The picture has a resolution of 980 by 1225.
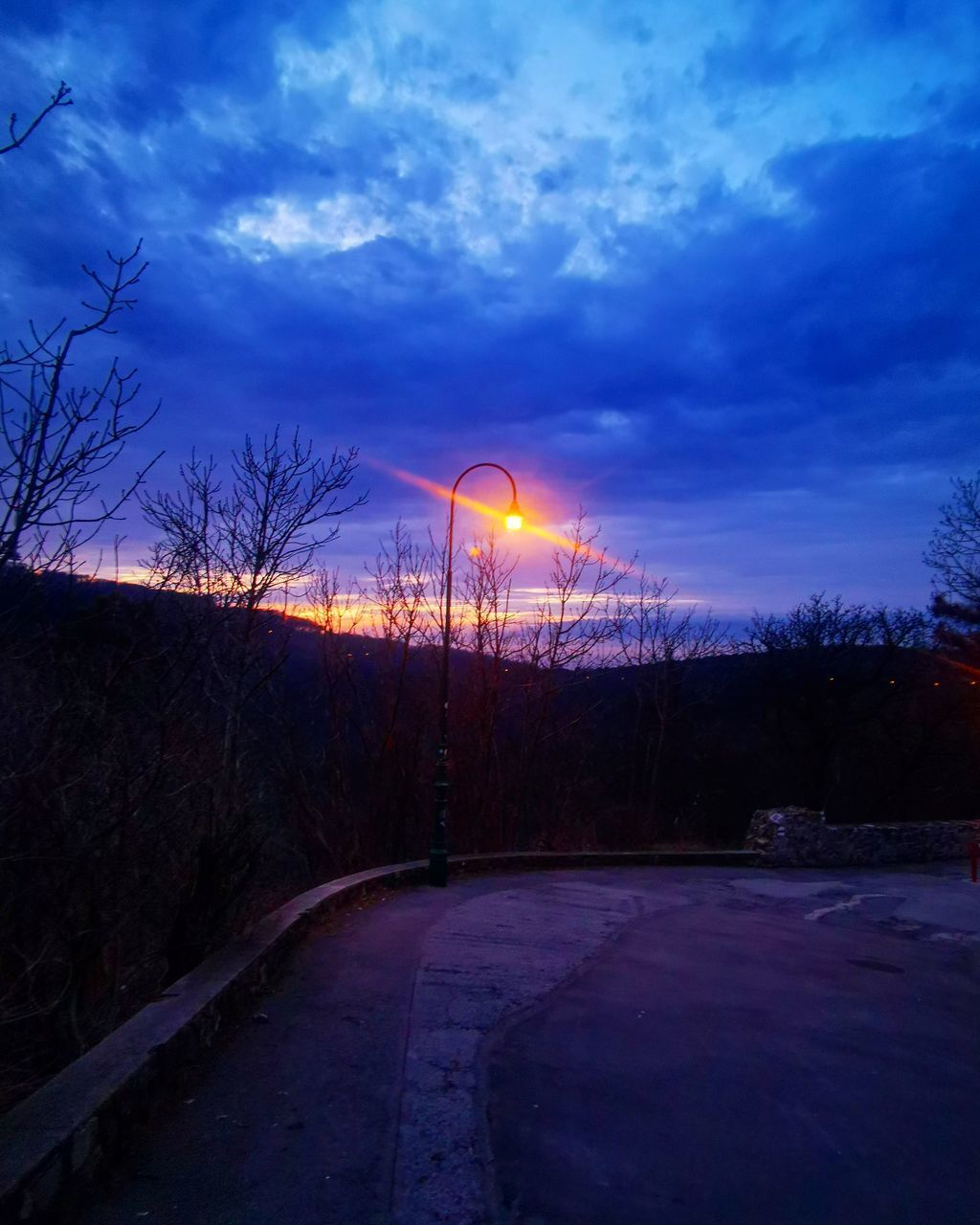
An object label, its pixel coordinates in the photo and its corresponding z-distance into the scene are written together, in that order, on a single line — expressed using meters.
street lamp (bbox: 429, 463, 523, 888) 13.60
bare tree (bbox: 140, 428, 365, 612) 11.74
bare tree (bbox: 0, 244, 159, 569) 4.52
